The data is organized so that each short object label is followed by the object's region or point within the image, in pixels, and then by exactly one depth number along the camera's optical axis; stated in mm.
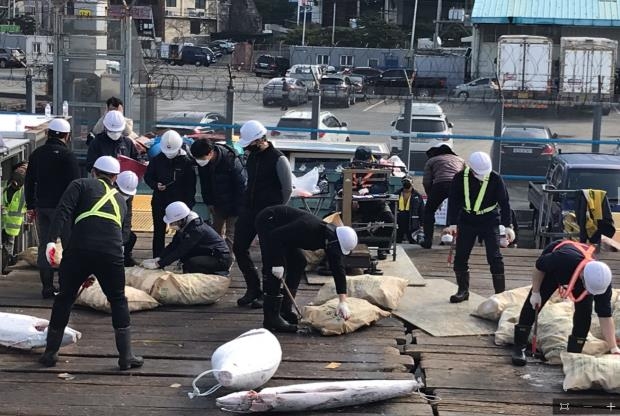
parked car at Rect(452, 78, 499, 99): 32312
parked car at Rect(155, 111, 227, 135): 19181
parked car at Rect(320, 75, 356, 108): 28359
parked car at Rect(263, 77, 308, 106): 27656
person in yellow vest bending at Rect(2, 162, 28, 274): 11578
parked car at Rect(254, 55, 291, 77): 51281
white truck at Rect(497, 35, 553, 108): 35375
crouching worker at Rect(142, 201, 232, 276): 10289
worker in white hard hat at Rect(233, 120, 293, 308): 9781
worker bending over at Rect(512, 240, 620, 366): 7887
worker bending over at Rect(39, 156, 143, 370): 7855
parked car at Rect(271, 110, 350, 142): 19745
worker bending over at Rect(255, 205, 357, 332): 8844
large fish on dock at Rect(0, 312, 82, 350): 8609
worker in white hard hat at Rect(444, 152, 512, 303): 10148
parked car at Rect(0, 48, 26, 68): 46769
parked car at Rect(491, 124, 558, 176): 20141
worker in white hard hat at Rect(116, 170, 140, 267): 10352
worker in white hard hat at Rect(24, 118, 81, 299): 10180
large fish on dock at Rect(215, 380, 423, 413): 7371
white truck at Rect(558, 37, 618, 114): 35375
